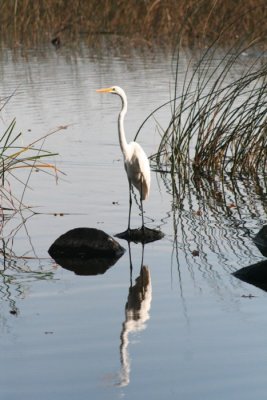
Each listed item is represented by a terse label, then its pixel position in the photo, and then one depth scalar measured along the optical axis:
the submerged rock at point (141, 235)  17.87
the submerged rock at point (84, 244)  16.58
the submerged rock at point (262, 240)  16.80
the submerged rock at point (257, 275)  14.95
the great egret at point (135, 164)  19.09
